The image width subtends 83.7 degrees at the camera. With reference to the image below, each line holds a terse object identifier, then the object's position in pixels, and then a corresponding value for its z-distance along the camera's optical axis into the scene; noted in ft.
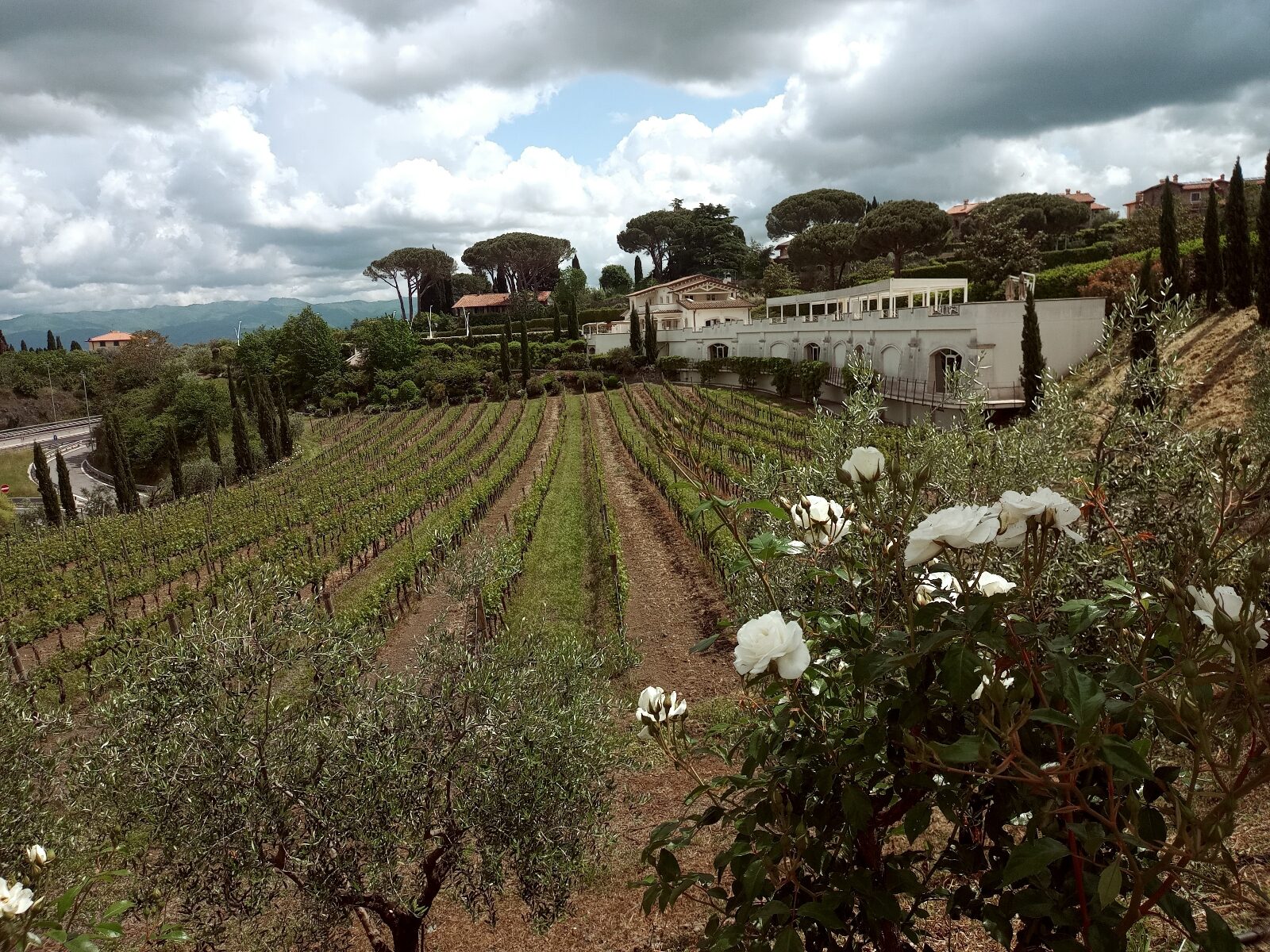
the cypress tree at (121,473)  97.14
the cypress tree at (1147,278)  60.03
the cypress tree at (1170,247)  71.61
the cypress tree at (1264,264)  59.26
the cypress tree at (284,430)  122.21
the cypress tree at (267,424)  119.14
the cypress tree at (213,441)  110.52
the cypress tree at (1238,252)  67.10
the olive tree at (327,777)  11.50
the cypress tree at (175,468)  102.63
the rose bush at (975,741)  4.07
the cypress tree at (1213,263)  70.23
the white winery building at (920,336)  76.89
